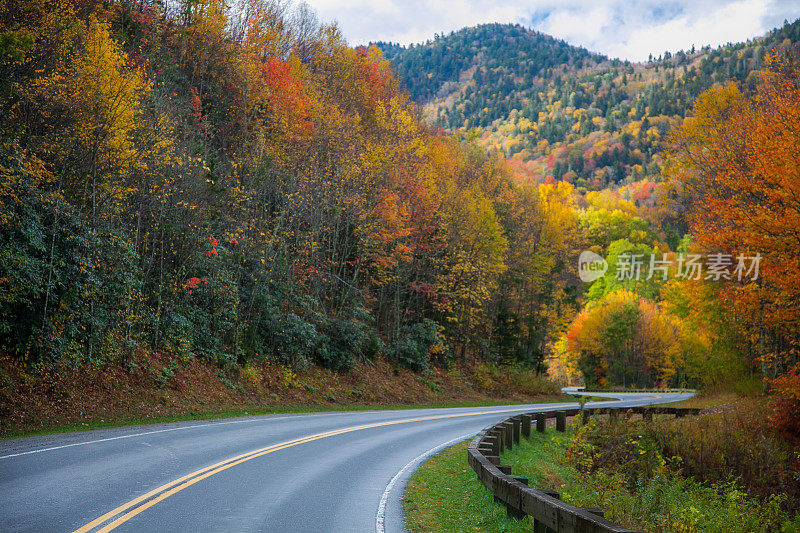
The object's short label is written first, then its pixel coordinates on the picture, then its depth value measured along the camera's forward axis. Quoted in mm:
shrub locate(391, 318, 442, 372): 34812
